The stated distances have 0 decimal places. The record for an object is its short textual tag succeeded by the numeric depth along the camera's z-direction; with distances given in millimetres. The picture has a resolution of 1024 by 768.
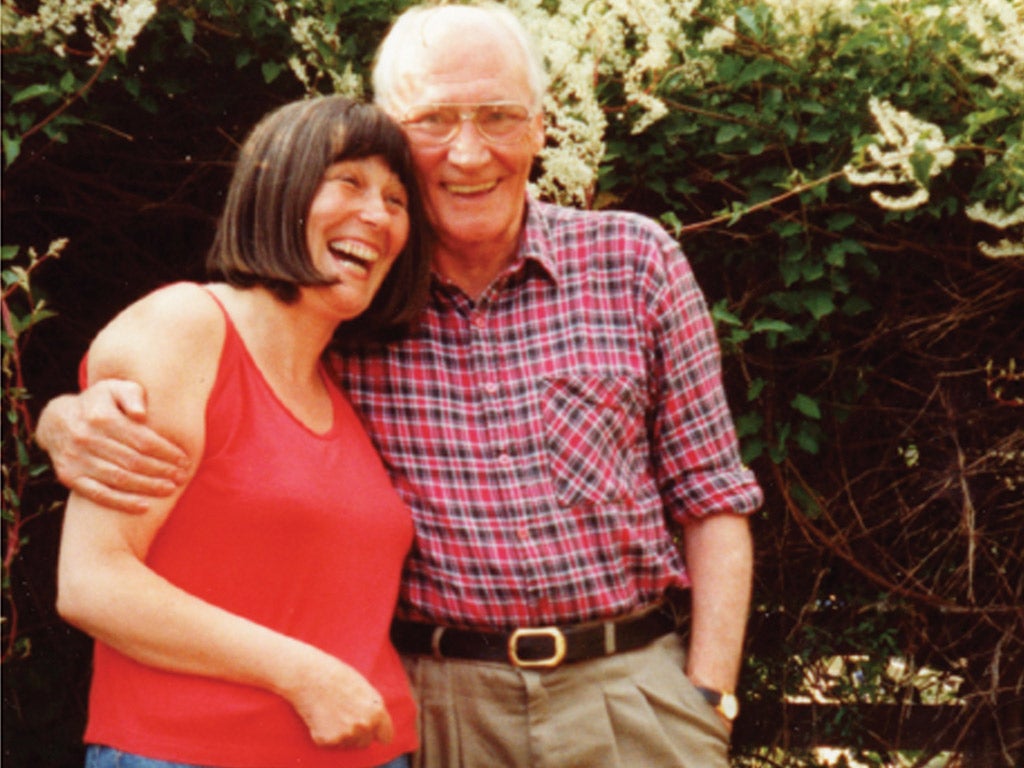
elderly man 2309
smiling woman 1908
